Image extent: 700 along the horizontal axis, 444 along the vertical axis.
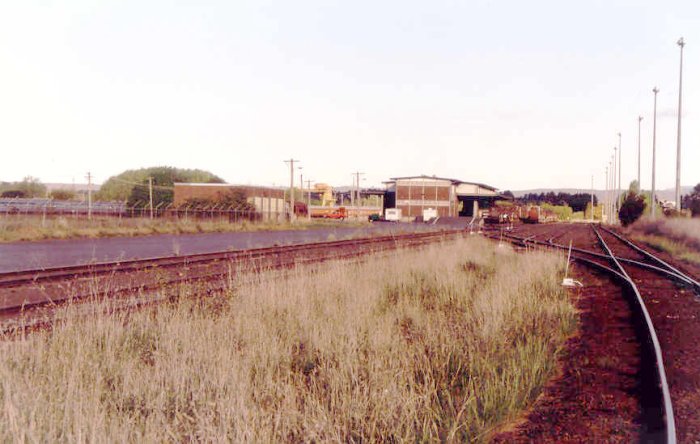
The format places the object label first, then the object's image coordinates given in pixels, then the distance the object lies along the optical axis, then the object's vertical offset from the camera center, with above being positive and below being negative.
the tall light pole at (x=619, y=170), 70.74 +3.80
